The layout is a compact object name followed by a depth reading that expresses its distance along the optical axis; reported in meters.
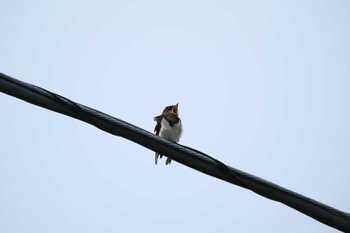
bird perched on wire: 15.54
